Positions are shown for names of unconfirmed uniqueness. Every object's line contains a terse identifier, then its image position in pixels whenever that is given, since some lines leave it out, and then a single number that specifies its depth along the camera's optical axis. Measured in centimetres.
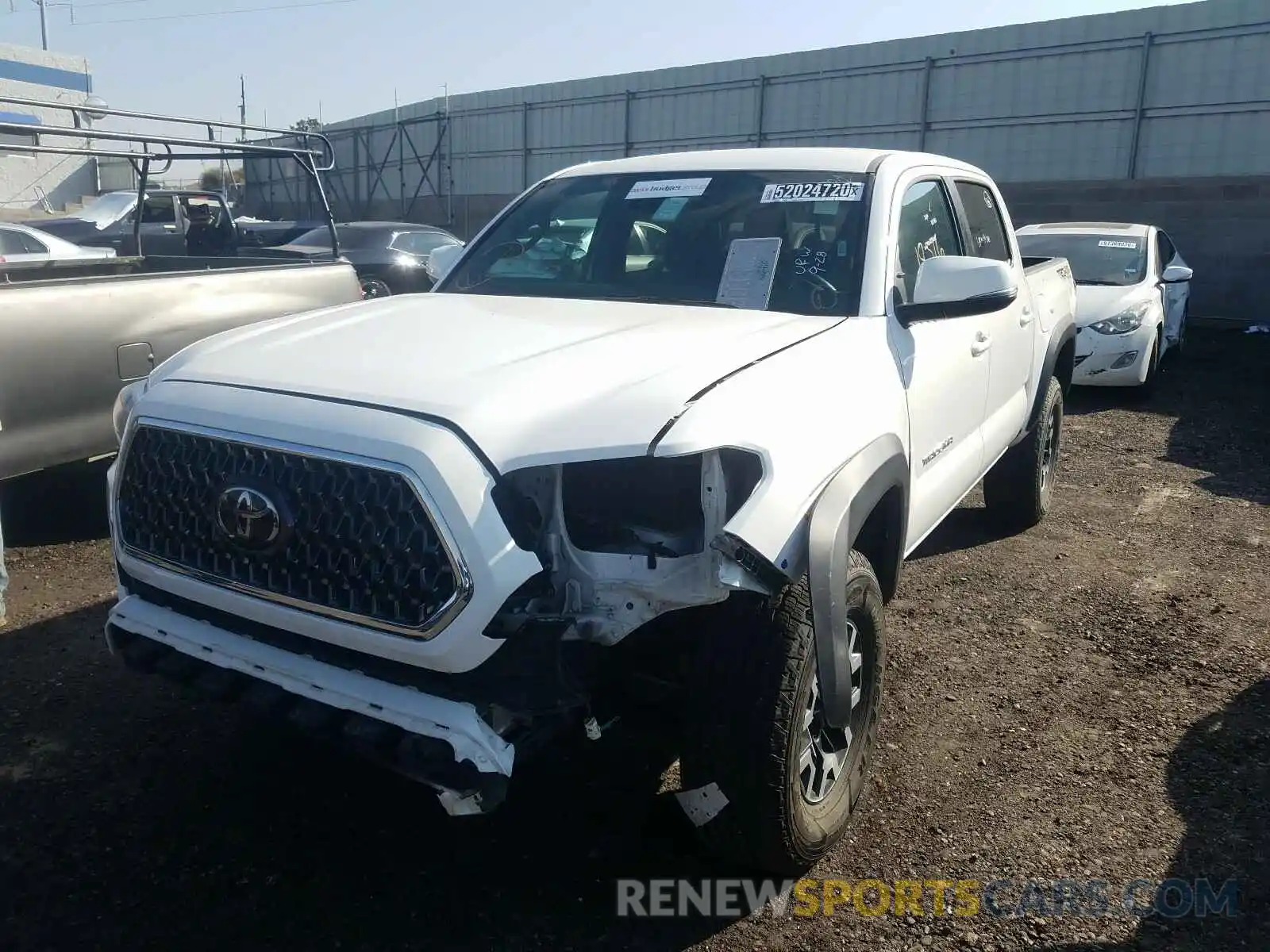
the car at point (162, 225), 1232
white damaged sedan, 932
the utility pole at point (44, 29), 4788
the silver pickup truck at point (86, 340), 446
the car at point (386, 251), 1223
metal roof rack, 482
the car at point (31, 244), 1003
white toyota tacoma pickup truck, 227
